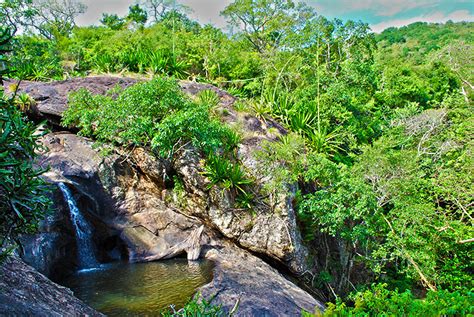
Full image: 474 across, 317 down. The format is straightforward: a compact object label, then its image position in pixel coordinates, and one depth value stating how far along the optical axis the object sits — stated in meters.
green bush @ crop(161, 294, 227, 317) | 4.31
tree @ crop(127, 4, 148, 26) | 28.86
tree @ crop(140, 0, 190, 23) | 27.51
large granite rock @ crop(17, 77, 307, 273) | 9.91
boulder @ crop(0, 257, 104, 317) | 4.09
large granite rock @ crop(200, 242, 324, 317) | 6.70
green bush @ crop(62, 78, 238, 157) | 9.40
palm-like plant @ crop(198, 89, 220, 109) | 12.14
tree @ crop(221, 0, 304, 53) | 20.53
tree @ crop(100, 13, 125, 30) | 23.69
